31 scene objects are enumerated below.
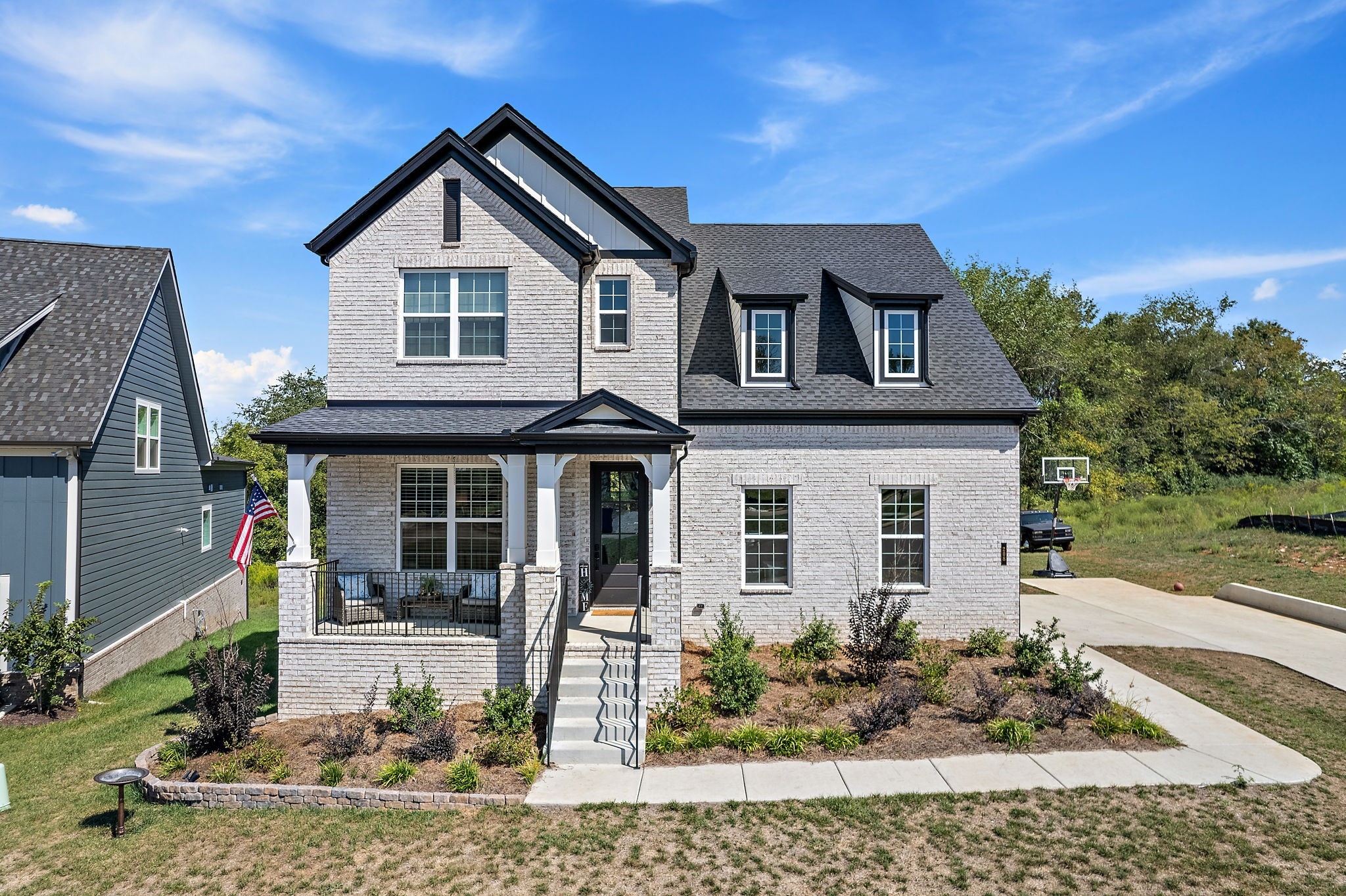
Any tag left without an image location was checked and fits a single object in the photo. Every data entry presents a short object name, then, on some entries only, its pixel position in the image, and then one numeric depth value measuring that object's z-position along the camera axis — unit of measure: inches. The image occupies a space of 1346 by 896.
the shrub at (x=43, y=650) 519.5
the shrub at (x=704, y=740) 406.0
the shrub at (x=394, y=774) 372.8
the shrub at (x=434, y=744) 395.9
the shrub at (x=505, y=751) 394.6
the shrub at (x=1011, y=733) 405.4
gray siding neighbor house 557.3
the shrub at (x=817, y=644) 531.8
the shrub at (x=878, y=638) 485.7
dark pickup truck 1241.4
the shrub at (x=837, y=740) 403.9
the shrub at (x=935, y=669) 457.1
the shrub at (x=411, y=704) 427.2
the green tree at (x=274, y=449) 1401.3
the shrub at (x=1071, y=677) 454.6
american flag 542.6
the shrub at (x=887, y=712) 414.6
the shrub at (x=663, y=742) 406.0
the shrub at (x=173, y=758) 391.9
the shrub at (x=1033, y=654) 495.8
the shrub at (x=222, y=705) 406.6
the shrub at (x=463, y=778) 365.1
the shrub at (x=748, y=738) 403.6
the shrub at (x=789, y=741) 400.5
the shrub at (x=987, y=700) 430.9
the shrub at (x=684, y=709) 428.5
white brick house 476.7
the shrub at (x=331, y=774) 370.6
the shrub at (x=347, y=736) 400.5
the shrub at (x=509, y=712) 427.2
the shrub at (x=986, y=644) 552.1
